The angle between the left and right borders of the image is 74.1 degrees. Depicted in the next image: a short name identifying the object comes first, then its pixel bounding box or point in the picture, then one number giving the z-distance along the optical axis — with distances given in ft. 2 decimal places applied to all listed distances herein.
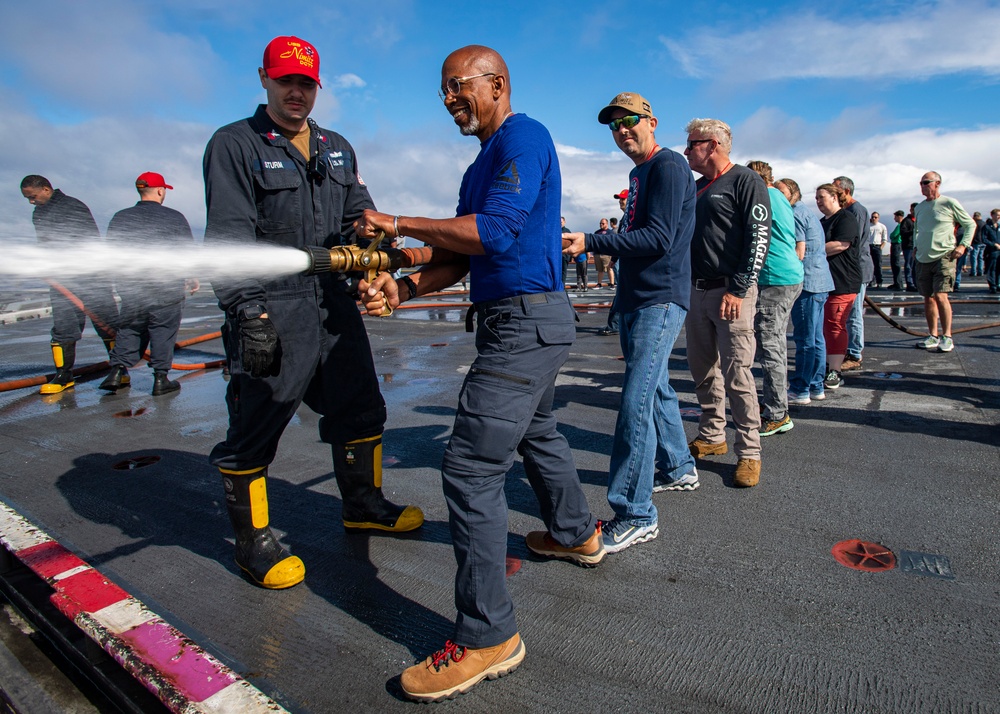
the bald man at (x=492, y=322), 7.20
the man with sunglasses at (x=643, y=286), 10.15
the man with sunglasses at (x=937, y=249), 24.23
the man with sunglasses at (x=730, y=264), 12.67
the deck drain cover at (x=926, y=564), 8.93
